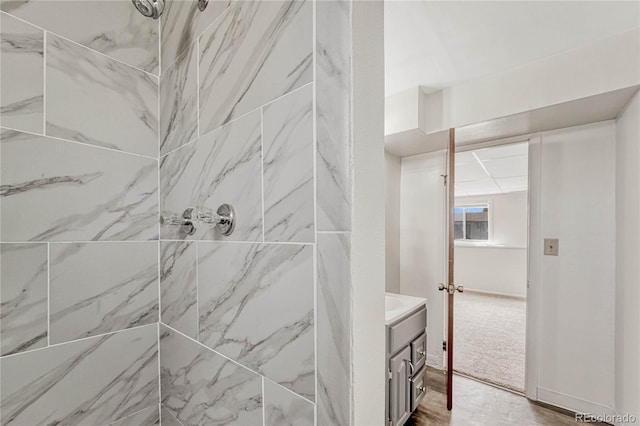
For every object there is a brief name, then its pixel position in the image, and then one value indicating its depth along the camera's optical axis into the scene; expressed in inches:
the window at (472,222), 241.1
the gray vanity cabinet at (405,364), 61.2
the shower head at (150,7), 31.1
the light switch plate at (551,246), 85.2
